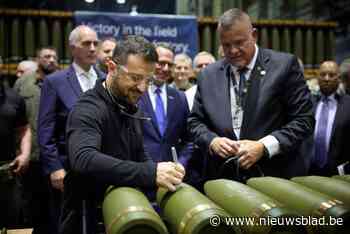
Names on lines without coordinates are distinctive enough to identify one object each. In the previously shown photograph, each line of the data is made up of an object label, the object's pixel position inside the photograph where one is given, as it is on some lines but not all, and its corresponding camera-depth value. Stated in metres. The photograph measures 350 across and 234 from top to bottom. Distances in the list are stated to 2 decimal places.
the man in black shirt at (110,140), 1.67
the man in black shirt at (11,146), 3.59
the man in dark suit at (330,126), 4.34
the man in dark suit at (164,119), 3.52
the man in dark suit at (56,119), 3.52
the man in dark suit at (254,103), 2.59
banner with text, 6.25
